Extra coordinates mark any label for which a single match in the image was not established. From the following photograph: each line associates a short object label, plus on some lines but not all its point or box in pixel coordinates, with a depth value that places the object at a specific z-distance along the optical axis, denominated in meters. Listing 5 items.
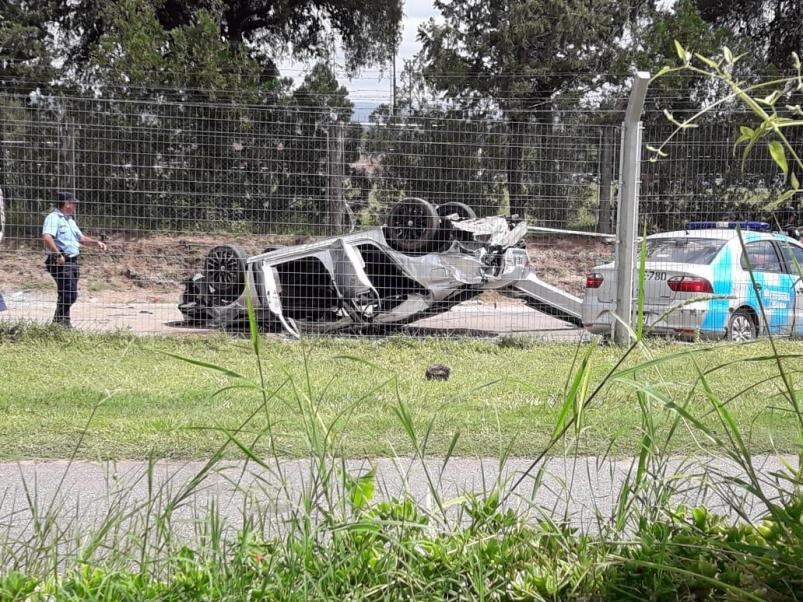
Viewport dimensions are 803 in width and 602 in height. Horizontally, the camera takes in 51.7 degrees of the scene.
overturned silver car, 10.34
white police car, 9.54
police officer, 10.39
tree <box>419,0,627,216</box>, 23.83
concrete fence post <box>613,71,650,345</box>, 9.60
